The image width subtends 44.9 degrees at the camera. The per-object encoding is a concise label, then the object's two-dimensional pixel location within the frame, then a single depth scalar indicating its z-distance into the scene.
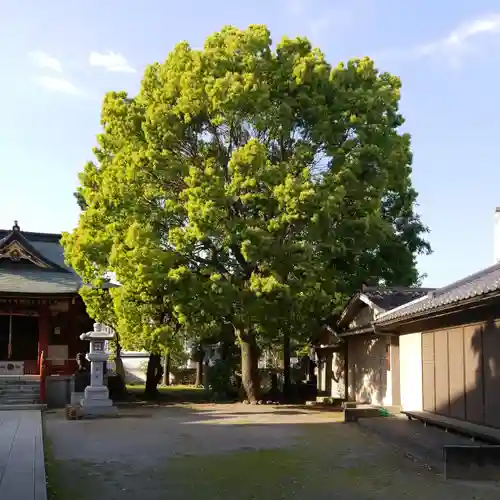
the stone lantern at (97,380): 18.89
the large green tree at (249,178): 18.84
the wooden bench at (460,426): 10.74
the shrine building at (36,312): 23.69
